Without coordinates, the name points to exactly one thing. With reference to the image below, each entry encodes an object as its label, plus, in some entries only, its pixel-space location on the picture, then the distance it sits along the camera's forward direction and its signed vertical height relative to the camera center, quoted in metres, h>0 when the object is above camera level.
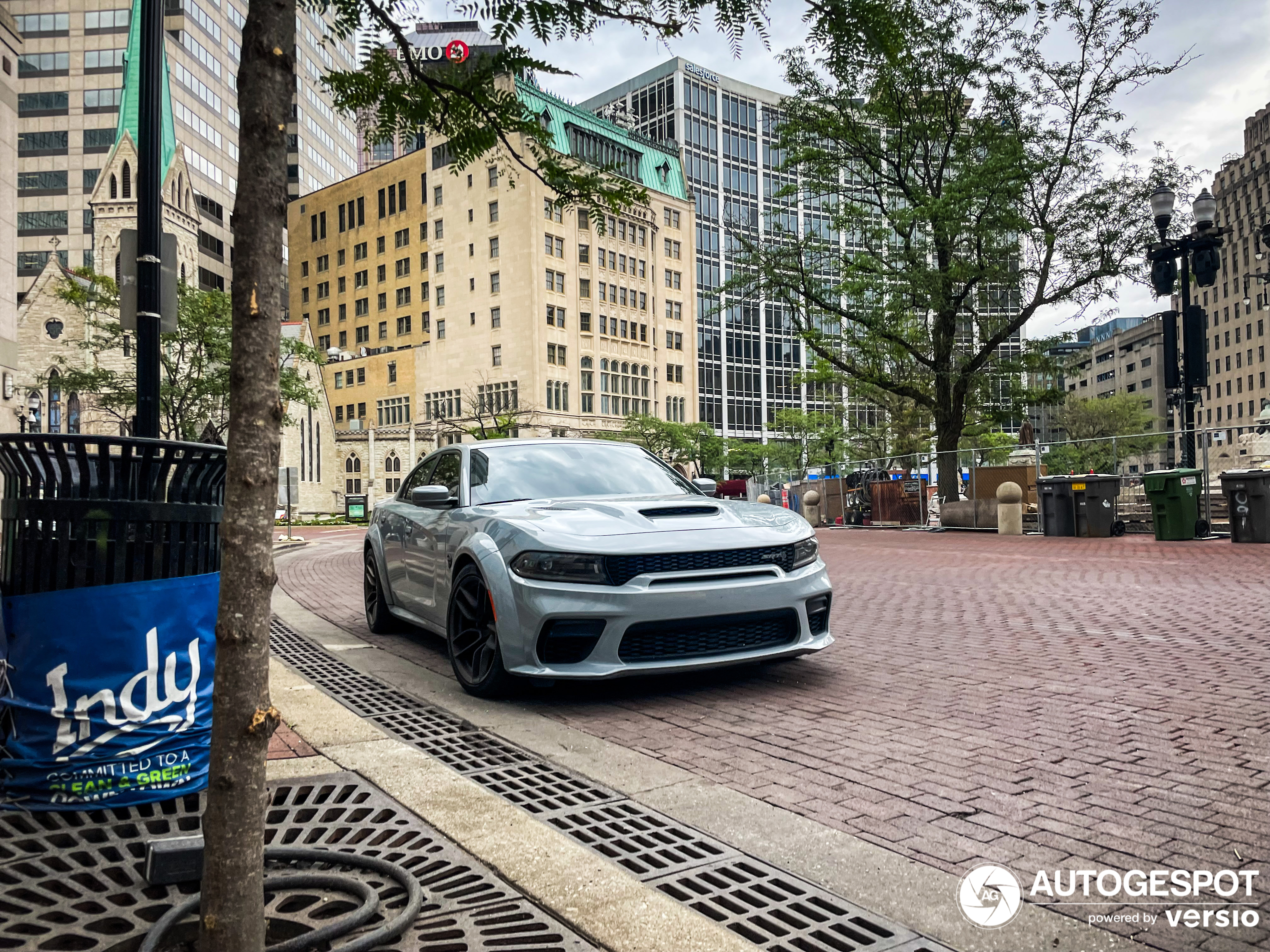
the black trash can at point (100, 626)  3.29 -0.47
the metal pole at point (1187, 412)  17.36 +1.17
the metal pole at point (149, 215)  6.23 +1.92
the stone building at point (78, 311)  58.69 +12.31
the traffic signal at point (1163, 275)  18.73 +4.03
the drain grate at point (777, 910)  2.38 -1.18
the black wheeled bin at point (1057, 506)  19.19 -0.61
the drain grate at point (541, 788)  3.55 -1.21
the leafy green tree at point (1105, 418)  67.38 +4.27
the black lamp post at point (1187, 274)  17.27 +3.91
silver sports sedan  5.03 -0.53
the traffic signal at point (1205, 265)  17.28 +3.93
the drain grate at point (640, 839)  2.93 -1.19
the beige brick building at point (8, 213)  25.95 +7.96
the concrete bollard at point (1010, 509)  21.27 -0.72
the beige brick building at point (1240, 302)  90.44 +17.55
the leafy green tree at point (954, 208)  21.67 +6.40
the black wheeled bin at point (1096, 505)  18.72 -0.59
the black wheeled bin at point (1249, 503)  15.48 -0.51
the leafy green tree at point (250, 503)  2.09 -0.03
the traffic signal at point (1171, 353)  17.97 +2.35
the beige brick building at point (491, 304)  72.06 +15.46
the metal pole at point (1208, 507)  17.50 -0.63
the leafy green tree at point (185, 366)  30.59 +4.51
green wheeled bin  16.75 -0.47
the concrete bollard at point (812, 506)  32.06 -0.86
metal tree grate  2.44 -1.16
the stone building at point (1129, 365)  119.25 +15.33
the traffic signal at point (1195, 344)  16.72 +2.43
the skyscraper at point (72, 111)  78.62 +32.43
